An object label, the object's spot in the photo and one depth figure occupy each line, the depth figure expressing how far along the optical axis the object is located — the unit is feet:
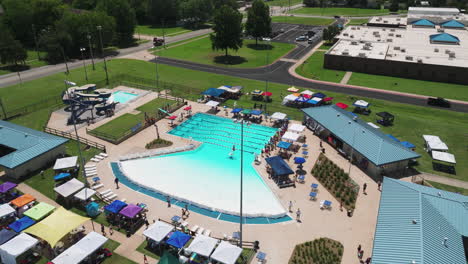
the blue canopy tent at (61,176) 135.21
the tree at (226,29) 283.24
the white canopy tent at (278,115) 185.50
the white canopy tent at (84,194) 123.43
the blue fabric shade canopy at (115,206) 115.75
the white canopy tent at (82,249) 95.61
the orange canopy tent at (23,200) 120.67
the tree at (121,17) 360.69
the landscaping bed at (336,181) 127.13
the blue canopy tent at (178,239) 102.27
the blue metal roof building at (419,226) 87.71
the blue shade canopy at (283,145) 155.29
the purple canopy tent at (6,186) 127.54
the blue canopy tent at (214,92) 214.48
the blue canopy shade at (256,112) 191.09
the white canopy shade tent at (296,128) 172.01
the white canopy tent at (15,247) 98.58
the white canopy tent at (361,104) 197.67
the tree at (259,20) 328.29
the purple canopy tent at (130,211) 113.02
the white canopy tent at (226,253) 96.12
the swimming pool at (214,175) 125.59
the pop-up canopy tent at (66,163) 141.58
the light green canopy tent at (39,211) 113.72
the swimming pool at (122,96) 221.05
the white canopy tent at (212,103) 203.41
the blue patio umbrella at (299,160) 144.96
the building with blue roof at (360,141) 140.67
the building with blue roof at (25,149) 140.46
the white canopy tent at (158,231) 103.45
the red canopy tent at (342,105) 201.62
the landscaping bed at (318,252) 99.35
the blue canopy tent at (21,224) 109.42
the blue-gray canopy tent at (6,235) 104.71
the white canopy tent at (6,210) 114.76
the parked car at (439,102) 206.59
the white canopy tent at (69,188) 124.79
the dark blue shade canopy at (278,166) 136.15
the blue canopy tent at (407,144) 154.81
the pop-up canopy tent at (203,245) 98.94
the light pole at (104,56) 248.79
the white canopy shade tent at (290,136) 162.40
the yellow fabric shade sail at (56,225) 102.73
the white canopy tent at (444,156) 145.08
